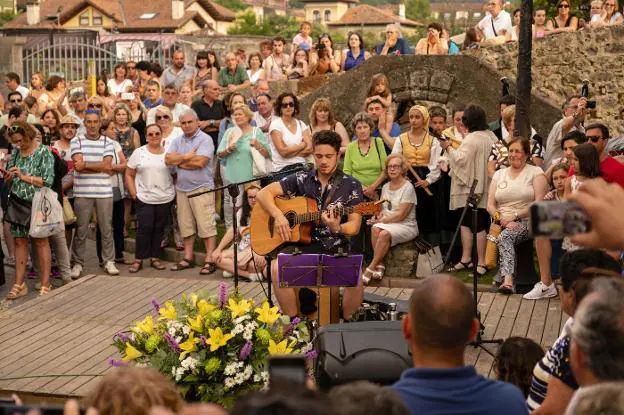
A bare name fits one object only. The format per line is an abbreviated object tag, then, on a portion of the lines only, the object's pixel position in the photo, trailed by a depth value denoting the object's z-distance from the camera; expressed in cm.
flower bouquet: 714
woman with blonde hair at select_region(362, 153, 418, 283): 1123
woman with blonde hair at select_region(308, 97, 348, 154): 1214
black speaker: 681
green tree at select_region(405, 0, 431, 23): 12569
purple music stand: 838
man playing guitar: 878
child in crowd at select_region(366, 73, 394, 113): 1304
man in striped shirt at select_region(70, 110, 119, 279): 1234
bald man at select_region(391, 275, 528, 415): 388
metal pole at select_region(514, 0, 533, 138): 1132
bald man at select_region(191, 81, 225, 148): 1387
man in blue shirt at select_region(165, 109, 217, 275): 1234
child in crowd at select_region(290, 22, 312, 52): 1812
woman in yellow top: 1167
